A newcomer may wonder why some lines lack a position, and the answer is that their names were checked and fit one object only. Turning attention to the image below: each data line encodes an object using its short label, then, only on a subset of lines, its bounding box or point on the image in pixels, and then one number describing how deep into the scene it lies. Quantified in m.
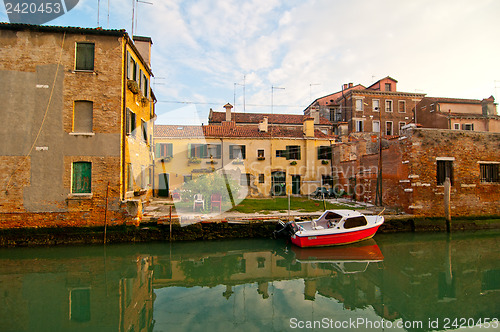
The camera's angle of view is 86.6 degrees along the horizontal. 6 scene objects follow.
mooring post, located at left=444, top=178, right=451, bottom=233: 13.77
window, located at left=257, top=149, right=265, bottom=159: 21.61
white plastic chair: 13.70
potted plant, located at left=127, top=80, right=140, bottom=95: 11.85
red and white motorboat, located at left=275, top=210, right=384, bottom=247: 10.72
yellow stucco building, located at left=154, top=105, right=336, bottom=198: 20.62
